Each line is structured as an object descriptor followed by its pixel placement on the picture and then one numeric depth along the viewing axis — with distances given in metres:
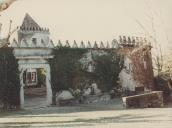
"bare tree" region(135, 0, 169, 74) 17.02
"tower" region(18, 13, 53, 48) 44.25
